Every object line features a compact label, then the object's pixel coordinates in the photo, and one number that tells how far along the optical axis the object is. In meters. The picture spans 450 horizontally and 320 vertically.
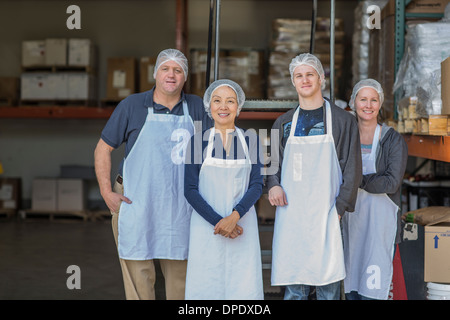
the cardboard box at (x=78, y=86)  9.27
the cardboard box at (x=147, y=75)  9.15
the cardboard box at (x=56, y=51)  9.29
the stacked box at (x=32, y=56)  9.43
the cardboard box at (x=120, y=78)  9.19
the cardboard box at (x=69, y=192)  9.57
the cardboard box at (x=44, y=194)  9.56
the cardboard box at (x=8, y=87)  9.49
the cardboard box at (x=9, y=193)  9.87
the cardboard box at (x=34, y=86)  9.30
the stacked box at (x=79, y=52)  9.34
